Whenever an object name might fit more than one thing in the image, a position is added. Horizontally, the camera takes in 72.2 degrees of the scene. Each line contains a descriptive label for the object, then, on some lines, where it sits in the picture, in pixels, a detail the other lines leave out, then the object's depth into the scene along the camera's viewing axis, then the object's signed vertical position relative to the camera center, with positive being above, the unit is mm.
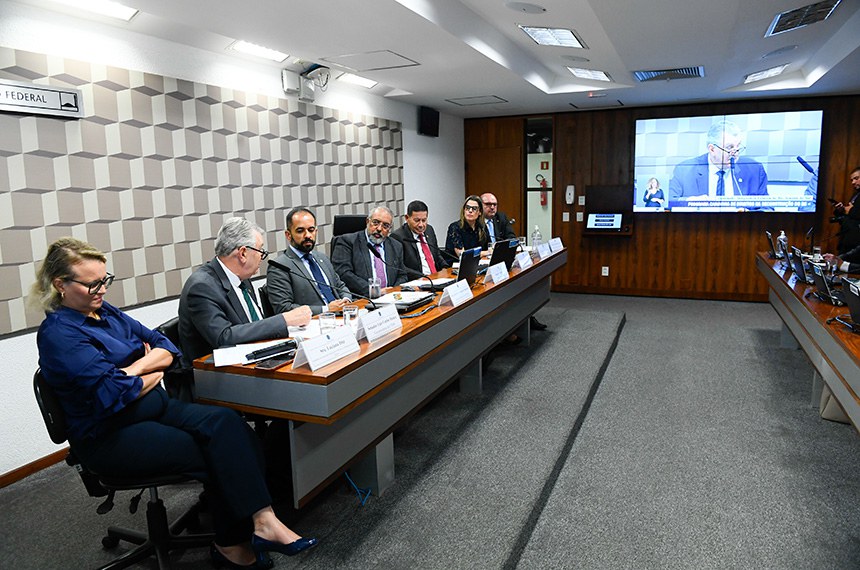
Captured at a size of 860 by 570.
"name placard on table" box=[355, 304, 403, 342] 2318 -471
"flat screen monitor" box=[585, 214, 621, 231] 7395 -252
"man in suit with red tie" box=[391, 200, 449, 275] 4441 -247
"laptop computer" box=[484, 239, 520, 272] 3914 -328
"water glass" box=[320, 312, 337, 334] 2426 -486
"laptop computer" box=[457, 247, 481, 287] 3389 -351
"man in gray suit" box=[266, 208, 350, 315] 3109 -347
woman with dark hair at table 5140 -239
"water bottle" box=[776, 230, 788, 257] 4759 -381
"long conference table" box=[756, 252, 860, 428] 2494 -735
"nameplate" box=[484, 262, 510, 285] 3750 -447
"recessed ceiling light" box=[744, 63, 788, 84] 5535 +1197
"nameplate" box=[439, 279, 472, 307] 3027 -464
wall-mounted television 6527 +420
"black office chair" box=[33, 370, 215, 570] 1838 -1070
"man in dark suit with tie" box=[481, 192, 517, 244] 5426 -166
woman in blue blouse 1832 -679
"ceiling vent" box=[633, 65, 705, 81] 5207 +1142
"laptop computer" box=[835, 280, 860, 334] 2607 -474
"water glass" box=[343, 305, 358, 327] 2508 -467
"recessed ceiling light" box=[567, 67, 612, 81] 5540 +1221
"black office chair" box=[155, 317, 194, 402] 2258 -658
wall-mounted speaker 6707 +963
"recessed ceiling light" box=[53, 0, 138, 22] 3025 +1072
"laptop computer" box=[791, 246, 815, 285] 4039 -488
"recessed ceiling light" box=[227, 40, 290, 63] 4016 +1115
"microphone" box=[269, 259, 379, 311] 3148 -298
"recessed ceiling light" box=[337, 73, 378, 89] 5224 +1151
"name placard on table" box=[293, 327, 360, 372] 1979 -489
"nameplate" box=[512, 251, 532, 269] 4398 -423
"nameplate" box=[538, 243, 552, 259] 5077 -415
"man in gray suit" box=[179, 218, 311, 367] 2297 -369
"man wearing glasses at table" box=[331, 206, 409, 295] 3842 -300
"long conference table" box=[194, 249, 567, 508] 1985 -687
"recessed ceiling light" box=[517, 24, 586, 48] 4160 +1215
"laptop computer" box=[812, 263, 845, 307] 3324 -548
